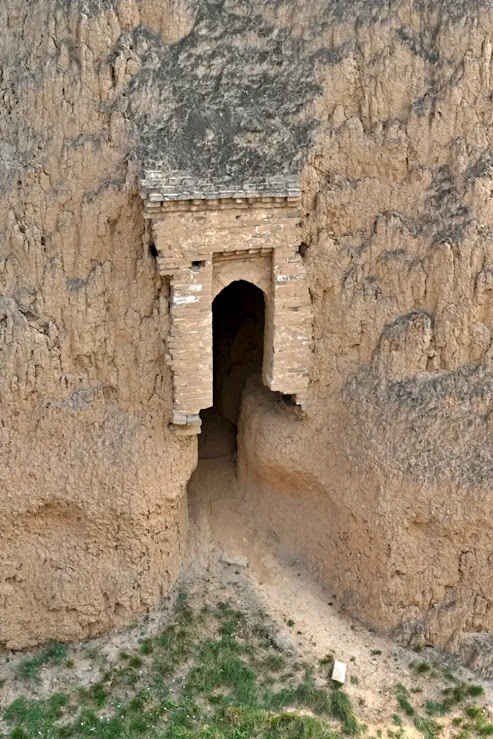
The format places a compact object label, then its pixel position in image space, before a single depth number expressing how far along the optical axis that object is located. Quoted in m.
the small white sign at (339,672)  11.70
